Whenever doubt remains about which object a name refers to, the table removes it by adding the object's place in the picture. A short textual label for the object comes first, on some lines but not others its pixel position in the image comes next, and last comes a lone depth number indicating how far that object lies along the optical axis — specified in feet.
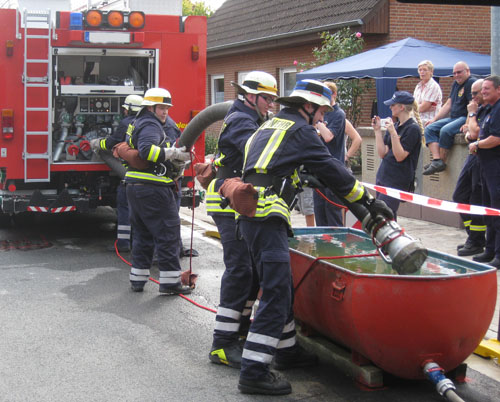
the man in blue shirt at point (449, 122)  30.50
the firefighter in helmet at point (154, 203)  22.77
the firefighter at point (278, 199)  14.96
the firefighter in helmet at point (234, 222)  16.99
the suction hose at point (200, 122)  22.10
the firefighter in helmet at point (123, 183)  28.89
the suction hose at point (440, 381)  13.43
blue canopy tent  42.14
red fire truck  29.71
